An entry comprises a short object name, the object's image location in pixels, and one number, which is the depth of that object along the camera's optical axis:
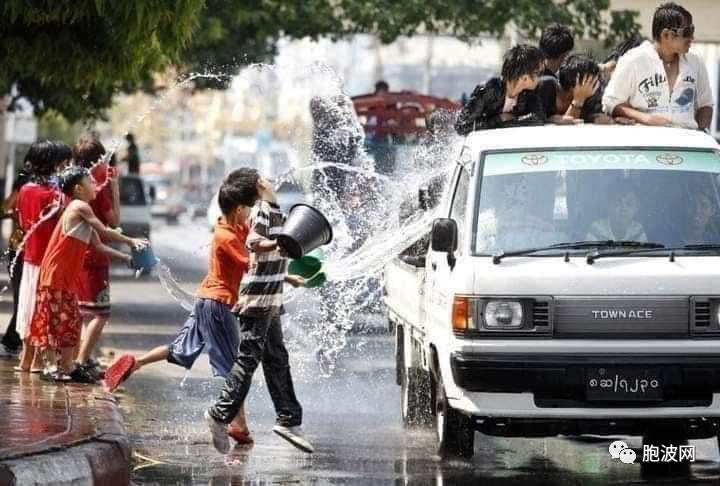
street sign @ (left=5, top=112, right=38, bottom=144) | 46.54
